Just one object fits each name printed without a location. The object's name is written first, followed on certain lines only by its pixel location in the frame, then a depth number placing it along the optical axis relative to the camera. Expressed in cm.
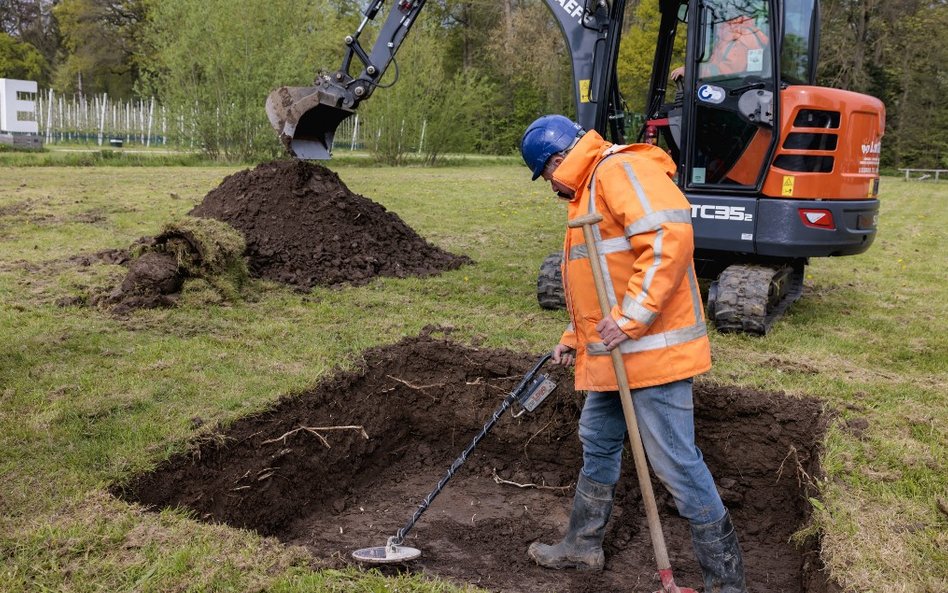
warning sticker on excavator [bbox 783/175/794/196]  670
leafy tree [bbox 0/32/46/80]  3981
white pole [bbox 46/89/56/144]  2983
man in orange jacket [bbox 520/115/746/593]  309
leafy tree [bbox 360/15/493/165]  2703
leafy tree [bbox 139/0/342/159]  2158
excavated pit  425
